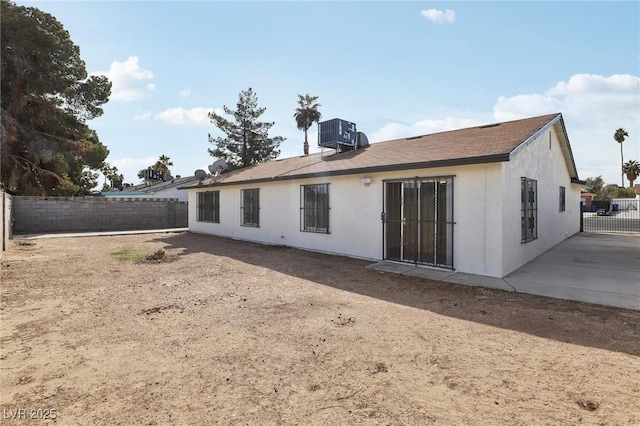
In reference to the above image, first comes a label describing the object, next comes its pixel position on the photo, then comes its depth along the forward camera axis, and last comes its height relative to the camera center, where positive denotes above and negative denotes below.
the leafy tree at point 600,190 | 35.99 +2.08
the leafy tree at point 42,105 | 17.45 +6.40
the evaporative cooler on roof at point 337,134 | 12.95 +3.06
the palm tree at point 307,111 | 38.97 +11.85
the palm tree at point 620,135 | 50.94 +11.56
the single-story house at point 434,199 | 6.71 +0.25
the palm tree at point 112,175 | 54.88 +6.12
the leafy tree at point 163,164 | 48.42 +6.88
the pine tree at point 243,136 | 30.50 +6.96
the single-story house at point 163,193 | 27.53 +1.44
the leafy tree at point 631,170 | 49.84 +5.92
